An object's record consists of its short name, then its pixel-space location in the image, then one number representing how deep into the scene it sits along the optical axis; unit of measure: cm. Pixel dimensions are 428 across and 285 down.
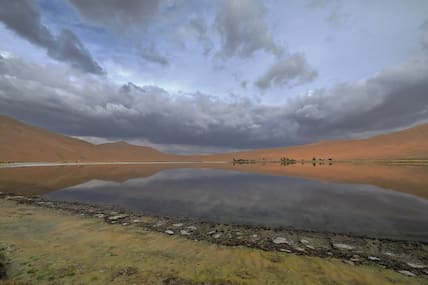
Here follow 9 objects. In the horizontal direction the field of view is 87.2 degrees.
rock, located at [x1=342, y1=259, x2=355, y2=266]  498
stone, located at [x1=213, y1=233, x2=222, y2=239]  674
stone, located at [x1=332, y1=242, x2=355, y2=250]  597
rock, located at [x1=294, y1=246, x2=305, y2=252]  579
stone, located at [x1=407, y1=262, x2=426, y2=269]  492
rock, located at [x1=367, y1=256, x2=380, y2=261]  526
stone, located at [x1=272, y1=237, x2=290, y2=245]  636
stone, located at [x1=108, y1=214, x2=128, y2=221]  859
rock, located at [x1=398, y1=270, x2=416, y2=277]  455
